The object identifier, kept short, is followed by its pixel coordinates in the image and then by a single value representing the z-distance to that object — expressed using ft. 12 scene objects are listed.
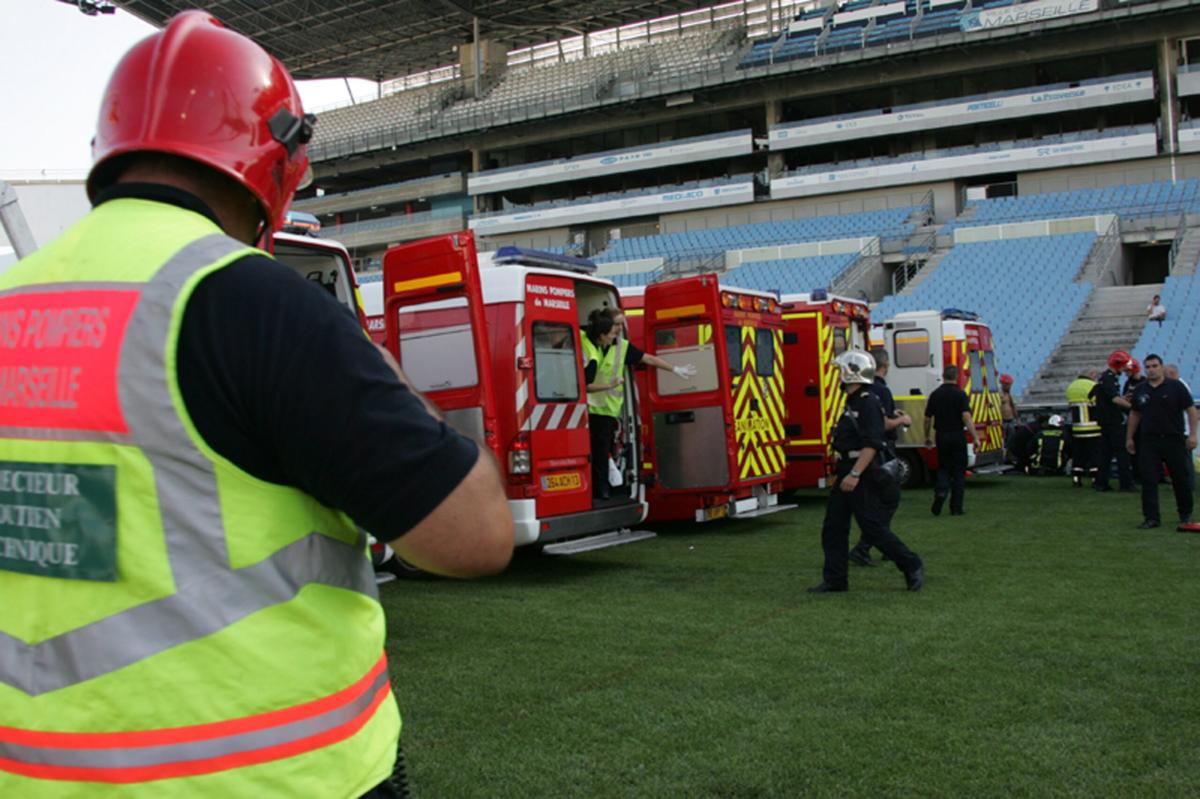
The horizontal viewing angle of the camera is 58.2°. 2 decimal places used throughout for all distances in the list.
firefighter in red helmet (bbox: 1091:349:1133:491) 49.90
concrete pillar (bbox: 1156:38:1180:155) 120.16
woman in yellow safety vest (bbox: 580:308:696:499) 32.48
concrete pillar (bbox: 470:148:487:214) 173.47
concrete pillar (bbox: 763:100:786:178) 146.72
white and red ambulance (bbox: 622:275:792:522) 36.96
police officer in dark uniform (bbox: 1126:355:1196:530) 35.47
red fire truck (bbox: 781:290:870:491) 46.70
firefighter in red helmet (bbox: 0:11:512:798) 4.16
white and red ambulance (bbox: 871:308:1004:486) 54.90
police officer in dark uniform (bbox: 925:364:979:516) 42.63
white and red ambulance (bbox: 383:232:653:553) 27.76
